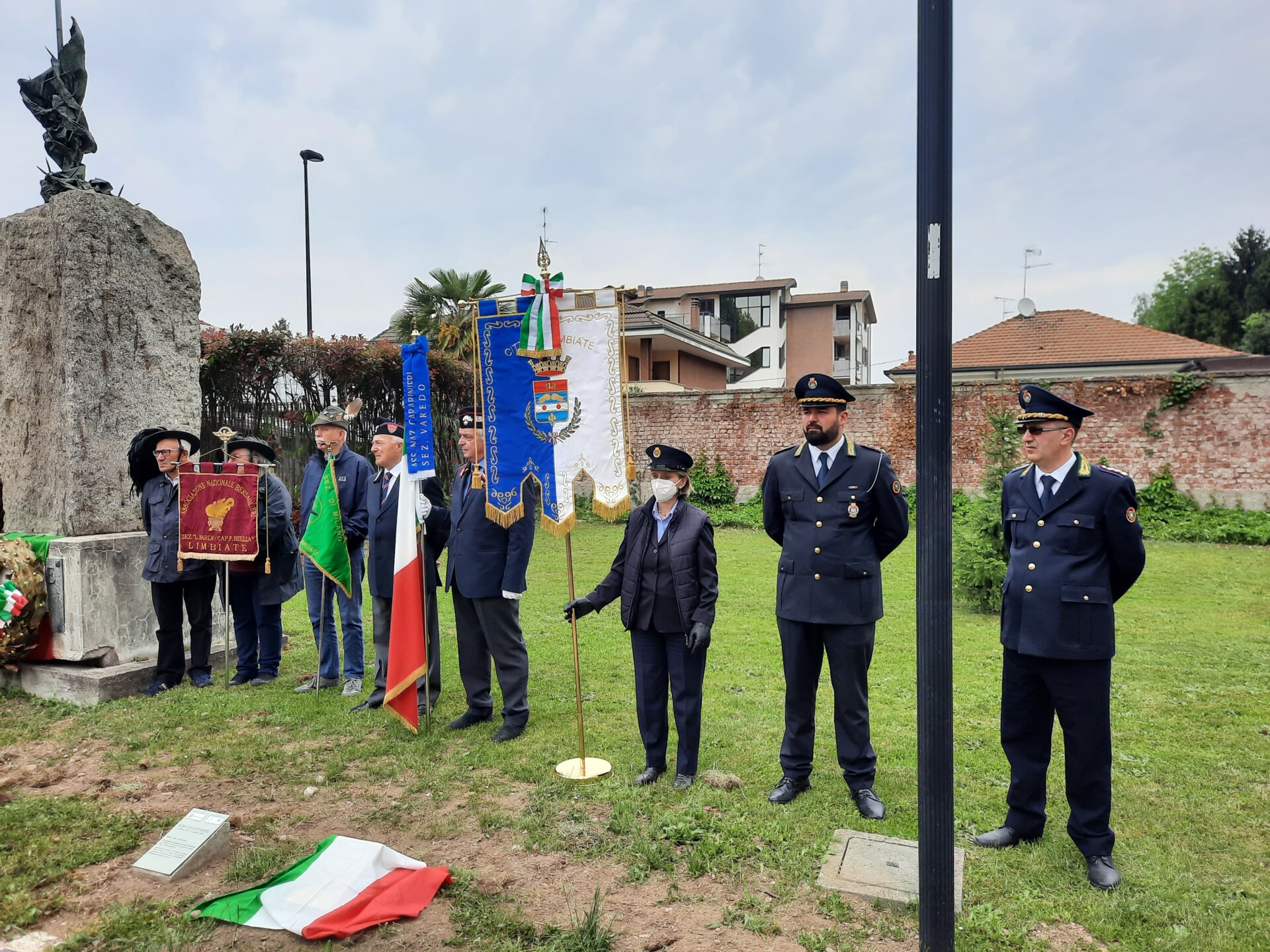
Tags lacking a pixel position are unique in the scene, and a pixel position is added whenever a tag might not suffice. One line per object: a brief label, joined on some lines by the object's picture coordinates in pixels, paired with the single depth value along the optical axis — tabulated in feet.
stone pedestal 21.57
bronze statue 23.17
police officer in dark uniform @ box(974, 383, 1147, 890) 11.41
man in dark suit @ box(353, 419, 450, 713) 19.74
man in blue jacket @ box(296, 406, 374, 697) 21.39
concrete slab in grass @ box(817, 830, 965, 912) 10.81
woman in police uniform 14.67
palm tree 68.33
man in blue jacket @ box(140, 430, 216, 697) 21.09
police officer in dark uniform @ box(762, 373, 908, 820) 13.66
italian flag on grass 10.34
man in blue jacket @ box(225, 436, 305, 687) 22.18
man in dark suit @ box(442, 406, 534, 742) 17.40
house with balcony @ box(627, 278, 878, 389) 131.34
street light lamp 64.49
